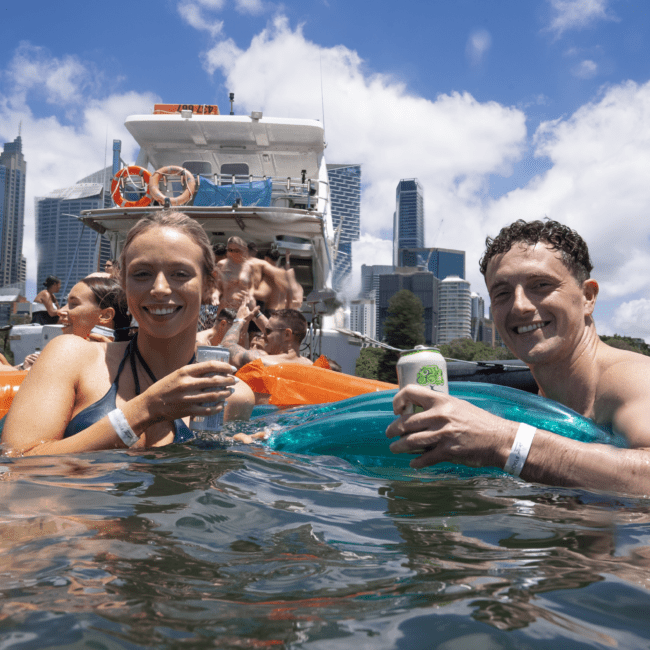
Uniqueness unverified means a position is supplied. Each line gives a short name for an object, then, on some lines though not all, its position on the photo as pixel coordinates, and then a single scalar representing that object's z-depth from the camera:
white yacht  8.88
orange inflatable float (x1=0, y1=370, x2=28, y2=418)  3.96
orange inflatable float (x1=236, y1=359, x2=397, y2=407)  4.54
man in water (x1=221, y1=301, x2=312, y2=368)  5.93
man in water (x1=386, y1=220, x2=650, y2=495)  1.59
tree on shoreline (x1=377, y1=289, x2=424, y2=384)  51.41
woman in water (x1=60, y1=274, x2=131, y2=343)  3.33
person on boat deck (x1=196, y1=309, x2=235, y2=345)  5.72
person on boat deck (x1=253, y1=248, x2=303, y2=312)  8.40
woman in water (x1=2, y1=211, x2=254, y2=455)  1.83
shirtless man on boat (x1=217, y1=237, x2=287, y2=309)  7.64
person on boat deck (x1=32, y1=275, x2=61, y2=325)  9.02
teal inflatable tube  2.13
